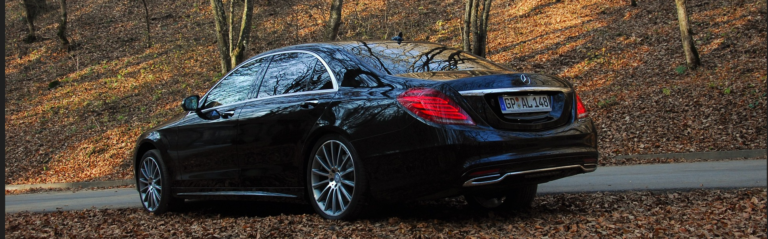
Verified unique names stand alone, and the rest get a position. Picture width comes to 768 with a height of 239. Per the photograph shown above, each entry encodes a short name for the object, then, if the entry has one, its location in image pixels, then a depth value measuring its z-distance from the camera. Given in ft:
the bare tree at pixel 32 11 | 102.29
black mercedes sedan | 13.96
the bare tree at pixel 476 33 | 64.90
